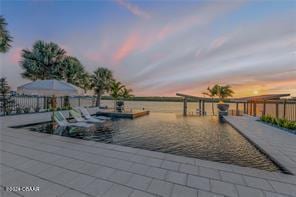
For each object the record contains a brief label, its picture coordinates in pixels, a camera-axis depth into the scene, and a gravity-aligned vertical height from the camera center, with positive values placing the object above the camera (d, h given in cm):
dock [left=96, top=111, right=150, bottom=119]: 987 -133
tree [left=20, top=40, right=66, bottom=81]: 1214 +356
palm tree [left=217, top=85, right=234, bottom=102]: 1575 +117
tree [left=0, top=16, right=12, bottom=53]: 691 +349
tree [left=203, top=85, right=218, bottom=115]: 1600 +104
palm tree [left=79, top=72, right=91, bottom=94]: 1363 +199
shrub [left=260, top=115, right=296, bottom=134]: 575 -117
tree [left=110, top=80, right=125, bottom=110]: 1358 +95
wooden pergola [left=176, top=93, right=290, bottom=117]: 973 -1
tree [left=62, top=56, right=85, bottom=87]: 1250 +292
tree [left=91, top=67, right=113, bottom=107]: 1512 +215
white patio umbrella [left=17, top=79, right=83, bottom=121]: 505 +39
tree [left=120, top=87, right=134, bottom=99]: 1376 +63
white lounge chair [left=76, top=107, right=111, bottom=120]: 729 -93
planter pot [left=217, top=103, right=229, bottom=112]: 1162 -67
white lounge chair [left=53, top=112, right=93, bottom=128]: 556 -110
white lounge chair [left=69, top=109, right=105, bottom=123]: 652 -98
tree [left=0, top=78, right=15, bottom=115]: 748 -1
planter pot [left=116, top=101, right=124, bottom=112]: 1180 -73
